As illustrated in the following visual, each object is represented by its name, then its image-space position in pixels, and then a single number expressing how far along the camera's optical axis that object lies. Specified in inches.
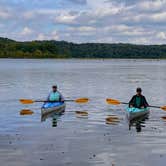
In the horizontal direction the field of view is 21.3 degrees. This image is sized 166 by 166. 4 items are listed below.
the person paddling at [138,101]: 1042.7
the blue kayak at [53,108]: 1072.2
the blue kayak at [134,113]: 1005.2
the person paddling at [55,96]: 1148.5
